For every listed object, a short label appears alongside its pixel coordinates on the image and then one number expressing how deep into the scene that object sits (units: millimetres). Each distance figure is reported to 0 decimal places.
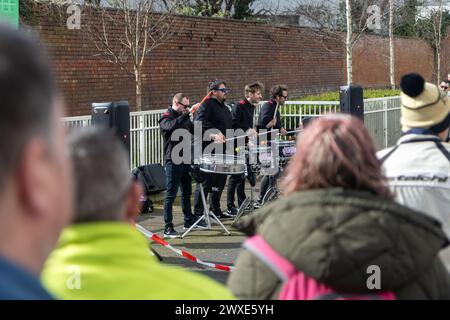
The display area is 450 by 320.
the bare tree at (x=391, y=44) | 24111
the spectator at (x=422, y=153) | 3881
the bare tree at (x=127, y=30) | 15680
